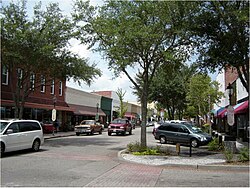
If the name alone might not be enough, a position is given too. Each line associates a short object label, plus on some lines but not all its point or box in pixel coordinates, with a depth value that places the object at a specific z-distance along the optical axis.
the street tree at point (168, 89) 44.53
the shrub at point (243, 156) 13.48
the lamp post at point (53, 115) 30.87
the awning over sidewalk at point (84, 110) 44.67
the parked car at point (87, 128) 34.59
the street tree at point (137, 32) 15.63
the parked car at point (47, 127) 33.97
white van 14.83
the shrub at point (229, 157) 13.55
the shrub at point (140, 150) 16.22
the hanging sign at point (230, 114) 16.73
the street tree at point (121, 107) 67.29
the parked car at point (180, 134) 22.59
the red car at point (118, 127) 35.38
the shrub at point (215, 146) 19.17
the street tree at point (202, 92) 43.59
